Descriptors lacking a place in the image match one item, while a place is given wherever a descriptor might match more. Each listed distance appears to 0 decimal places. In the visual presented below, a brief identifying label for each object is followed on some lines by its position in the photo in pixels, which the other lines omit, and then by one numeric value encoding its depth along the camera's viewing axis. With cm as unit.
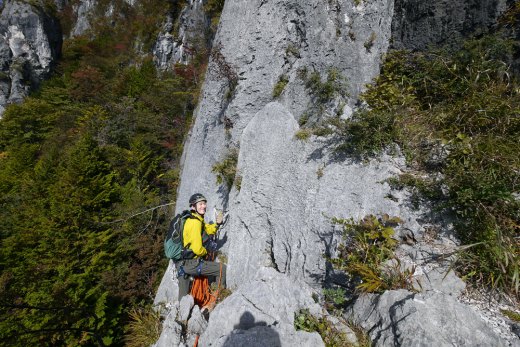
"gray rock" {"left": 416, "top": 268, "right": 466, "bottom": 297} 326
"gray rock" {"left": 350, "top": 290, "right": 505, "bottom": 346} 282
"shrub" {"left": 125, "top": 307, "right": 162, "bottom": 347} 567
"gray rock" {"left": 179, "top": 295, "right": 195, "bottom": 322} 493
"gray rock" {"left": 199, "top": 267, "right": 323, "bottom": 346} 382
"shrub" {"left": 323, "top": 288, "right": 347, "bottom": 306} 386
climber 495
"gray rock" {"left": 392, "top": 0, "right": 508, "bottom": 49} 477
